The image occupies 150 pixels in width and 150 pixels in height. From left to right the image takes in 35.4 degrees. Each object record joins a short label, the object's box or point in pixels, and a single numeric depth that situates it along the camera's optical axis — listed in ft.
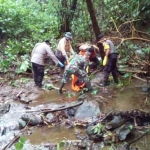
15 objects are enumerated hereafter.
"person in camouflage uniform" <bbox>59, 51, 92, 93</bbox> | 22.93
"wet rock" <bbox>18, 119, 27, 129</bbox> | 18.45
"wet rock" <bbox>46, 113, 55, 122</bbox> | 19.13
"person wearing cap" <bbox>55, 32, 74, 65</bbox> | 27.17
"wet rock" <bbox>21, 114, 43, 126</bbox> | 18.60
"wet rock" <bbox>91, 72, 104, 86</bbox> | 26.06
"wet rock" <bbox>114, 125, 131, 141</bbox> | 15.86
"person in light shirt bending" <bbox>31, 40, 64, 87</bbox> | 25.18
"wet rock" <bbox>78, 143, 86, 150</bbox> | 15.61
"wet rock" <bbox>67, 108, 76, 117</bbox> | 19.73
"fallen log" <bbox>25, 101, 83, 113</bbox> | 19.80
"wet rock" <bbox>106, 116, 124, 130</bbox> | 16.89
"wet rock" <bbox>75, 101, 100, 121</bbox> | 19.09
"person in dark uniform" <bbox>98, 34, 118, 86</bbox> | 23.66
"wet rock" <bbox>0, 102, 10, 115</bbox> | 21.11
